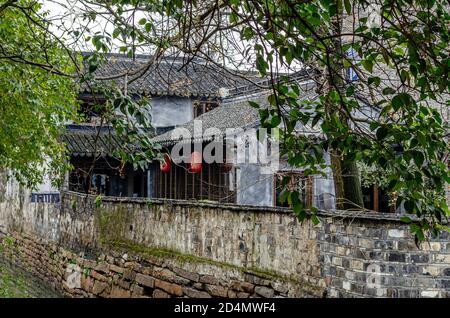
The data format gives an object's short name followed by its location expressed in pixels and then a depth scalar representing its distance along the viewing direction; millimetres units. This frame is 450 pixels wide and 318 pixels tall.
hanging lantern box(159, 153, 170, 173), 19242
